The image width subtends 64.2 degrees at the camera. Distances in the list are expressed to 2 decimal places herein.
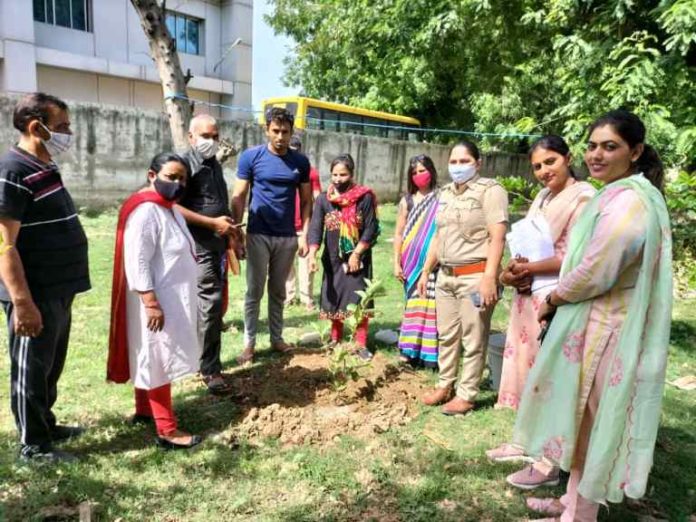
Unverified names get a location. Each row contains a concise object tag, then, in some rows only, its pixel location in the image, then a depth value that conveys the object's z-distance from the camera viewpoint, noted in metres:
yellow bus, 16.57
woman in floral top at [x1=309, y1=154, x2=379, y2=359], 4.62
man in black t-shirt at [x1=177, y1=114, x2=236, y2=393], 3.67
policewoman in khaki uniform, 3.38
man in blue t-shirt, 4.26
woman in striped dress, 4.46
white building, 16.45
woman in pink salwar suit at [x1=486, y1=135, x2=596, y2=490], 2.79
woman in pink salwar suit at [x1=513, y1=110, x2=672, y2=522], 2.11
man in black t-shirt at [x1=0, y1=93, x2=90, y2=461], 2.58
